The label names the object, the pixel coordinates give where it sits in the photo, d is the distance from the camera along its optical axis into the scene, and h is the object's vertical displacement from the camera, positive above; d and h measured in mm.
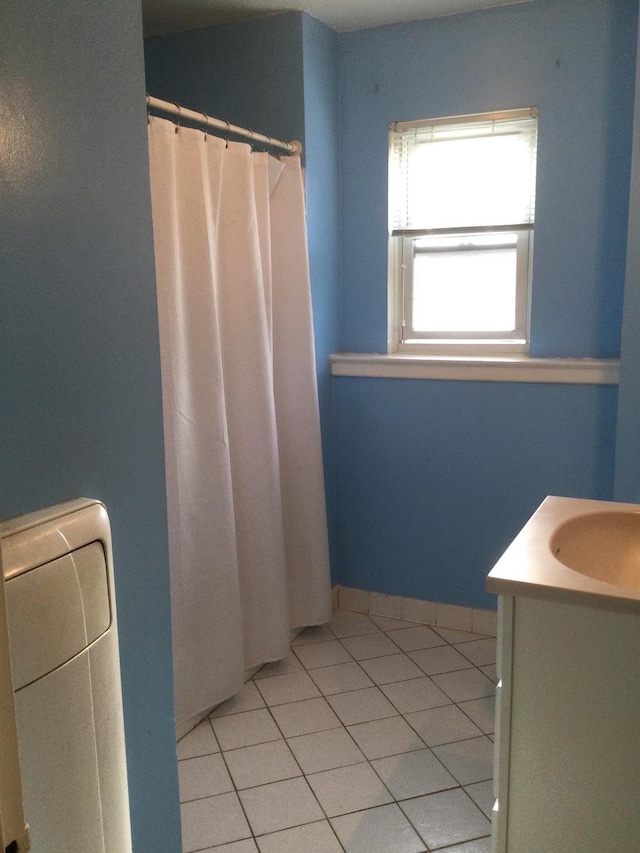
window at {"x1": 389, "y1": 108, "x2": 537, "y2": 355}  2697 +225
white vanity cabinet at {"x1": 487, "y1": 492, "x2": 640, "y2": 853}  1204 -707
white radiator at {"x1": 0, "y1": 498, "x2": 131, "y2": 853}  888 -471
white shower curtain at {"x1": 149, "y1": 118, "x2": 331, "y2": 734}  2084 -355
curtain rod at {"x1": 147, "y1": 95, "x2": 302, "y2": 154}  1970 +511
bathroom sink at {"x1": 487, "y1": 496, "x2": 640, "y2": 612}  1269 -488
